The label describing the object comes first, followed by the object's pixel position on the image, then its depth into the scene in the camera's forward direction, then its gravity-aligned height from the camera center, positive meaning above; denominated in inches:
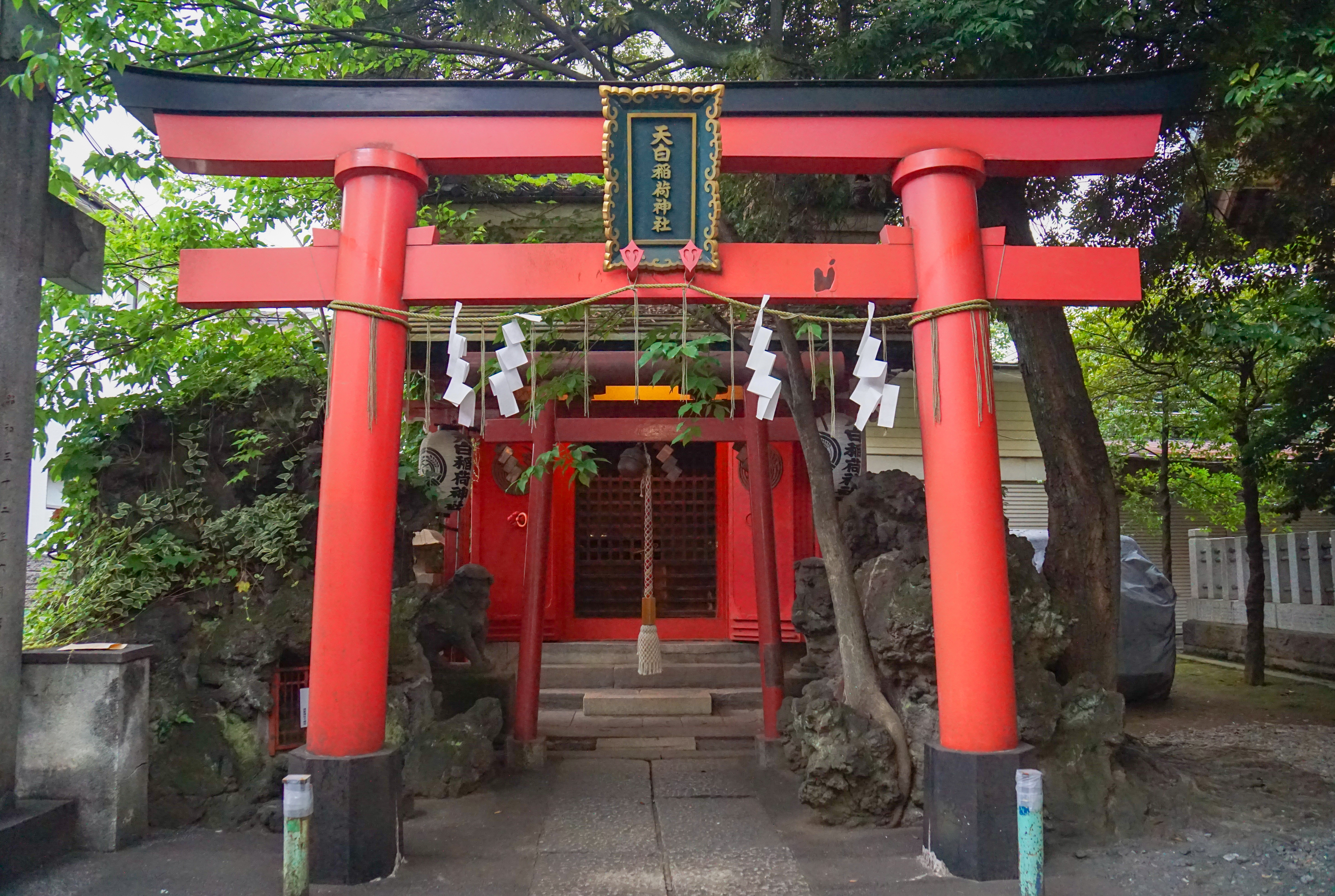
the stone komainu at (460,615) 341.7 -23.4
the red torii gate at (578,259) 206.2 +73.2
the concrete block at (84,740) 220.8 -46.7
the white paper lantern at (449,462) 375.9 +39.4
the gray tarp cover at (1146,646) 443.2 -43.7
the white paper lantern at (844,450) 374.0 +45.2
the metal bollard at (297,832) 173.5 -54.7
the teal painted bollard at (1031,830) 170.6 -52.5
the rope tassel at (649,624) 336.8 -27.0
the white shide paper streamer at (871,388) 217.2 +42.1
